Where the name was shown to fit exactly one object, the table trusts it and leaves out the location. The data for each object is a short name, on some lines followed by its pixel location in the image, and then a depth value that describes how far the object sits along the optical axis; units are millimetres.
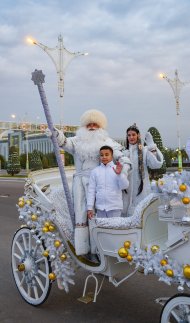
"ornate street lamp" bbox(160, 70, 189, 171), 20500
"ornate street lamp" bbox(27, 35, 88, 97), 16594
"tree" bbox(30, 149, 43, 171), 30222
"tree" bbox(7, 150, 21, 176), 34500
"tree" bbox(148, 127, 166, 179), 20509
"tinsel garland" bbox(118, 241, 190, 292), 2604
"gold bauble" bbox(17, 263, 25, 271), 4039
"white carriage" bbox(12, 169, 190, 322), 2654
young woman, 3861
